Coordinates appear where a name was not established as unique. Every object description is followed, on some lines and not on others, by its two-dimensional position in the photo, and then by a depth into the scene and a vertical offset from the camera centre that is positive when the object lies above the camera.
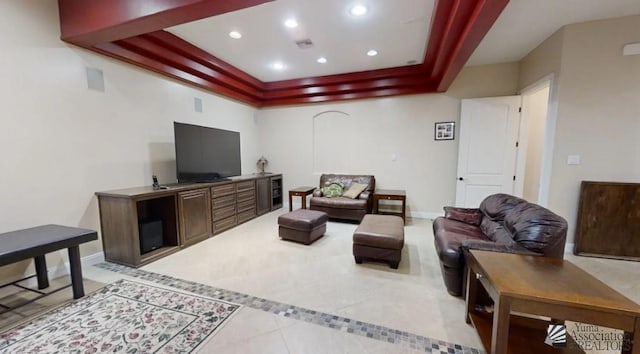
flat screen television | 3.75 +0.02
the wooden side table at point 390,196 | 4.76 -0.78
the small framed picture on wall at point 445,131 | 4.99 +0.49
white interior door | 4.43 +0.14
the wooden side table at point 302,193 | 5.29 -0.80
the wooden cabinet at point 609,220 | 3.12 -0.81
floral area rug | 1.74 -1.31
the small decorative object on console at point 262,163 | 6.29 -0.21
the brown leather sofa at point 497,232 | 1.91 -0.73
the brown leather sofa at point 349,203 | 4.72 -0.92
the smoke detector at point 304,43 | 3.68 +1.66
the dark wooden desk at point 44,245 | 1.93 -0.74
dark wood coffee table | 1.21 -0.73
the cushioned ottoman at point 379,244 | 2.86 -1.01
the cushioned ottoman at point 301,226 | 3.64 -1.03
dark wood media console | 2.94 -0.85
